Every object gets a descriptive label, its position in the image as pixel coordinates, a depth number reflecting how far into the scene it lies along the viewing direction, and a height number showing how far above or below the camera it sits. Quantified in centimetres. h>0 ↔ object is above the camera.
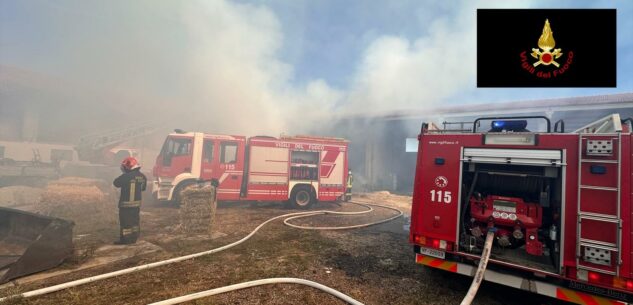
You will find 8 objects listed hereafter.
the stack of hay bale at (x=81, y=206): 727 -174
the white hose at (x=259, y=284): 319 -168
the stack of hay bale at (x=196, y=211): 668 -135
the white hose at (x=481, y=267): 290 -109
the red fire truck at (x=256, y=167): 960 -23
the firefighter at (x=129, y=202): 560 -103
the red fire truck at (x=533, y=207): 288 -37
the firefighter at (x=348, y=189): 1264 -103
